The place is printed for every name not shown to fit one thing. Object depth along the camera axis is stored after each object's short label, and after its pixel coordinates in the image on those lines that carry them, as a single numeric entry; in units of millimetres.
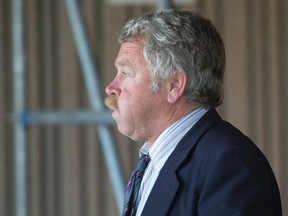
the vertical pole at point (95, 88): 6359
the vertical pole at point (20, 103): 6734
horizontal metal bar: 6398
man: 4004
